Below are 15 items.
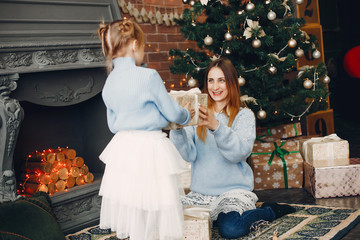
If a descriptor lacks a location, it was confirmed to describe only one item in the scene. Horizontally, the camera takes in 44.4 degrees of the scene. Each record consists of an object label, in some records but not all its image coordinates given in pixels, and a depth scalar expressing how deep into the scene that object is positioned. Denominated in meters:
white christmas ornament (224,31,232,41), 3.34
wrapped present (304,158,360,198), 3.03
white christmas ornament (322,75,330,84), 3.57
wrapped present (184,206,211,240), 2.20
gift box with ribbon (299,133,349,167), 3.24
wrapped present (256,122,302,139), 3.67
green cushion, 2.23
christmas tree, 3.34
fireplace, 2.45
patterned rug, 2.32
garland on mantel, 3.77
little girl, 1.82
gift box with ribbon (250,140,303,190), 3.40
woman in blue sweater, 2.39
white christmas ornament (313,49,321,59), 3.54
